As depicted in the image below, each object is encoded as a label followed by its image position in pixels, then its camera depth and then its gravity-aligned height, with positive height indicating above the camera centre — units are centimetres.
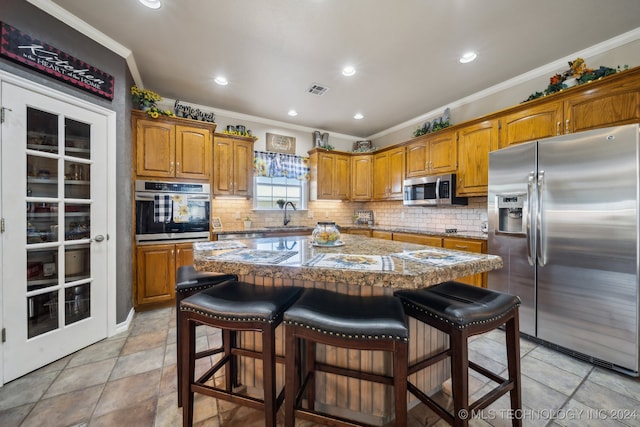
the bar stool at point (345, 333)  95 -47
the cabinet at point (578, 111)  197 +94
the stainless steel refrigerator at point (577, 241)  181 -24
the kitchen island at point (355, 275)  107 -28
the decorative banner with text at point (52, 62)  168 +118
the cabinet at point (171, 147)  297 +85
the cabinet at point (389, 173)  426 +72
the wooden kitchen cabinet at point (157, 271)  290 -69
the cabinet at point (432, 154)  342 +88
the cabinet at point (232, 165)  362 +73
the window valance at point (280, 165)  428 +87
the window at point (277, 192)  439 +40
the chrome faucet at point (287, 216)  446 -5
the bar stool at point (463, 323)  107 -51
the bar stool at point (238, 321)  109 -49
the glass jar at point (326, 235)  175 -16
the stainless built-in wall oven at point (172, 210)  293 +4
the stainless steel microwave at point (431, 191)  336 +32
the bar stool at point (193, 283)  150 -44
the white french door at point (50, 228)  174 -12
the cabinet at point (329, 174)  463 +74
